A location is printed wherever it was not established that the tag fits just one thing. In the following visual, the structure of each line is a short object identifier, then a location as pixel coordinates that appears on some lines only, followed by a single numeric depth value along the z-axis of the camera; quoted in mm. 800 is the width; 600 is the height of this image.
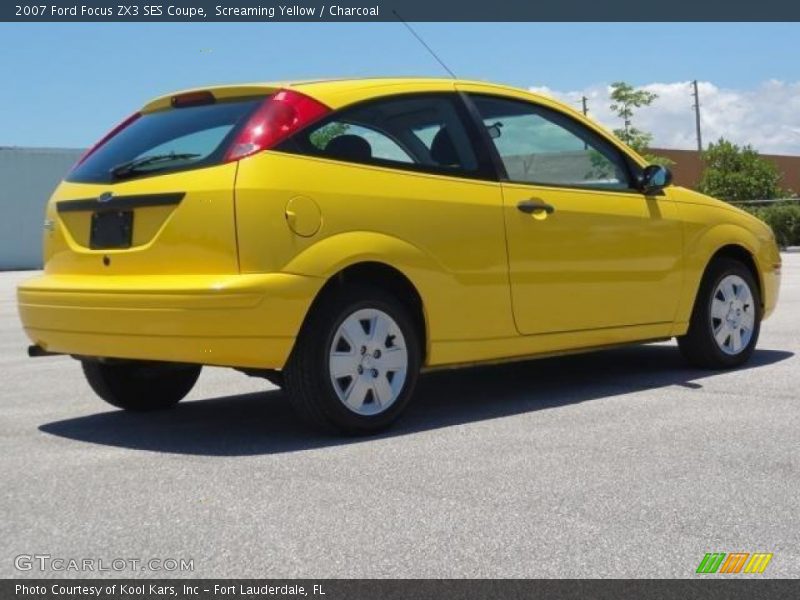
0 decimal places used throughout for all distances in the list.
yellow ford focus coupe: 4871
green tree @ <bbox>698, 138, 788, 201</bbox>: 48000
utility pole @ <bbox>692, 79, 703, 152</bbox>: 74125
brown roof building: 56250
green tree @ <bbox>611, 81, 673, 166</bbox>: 52094
